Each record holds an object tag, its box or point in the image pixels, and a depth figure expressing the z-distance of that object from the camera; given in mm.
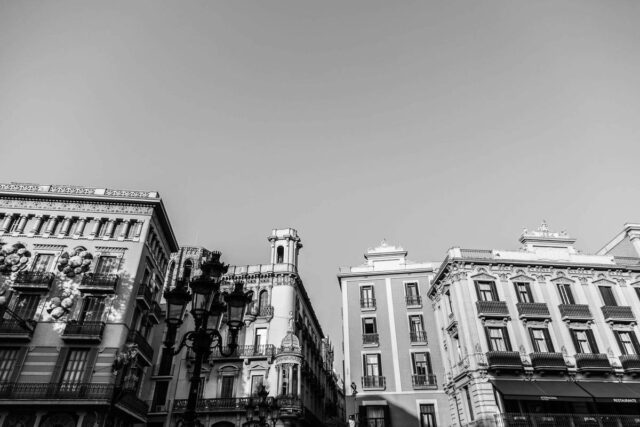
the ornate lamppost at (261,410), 18781
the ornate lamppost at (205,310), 9801
